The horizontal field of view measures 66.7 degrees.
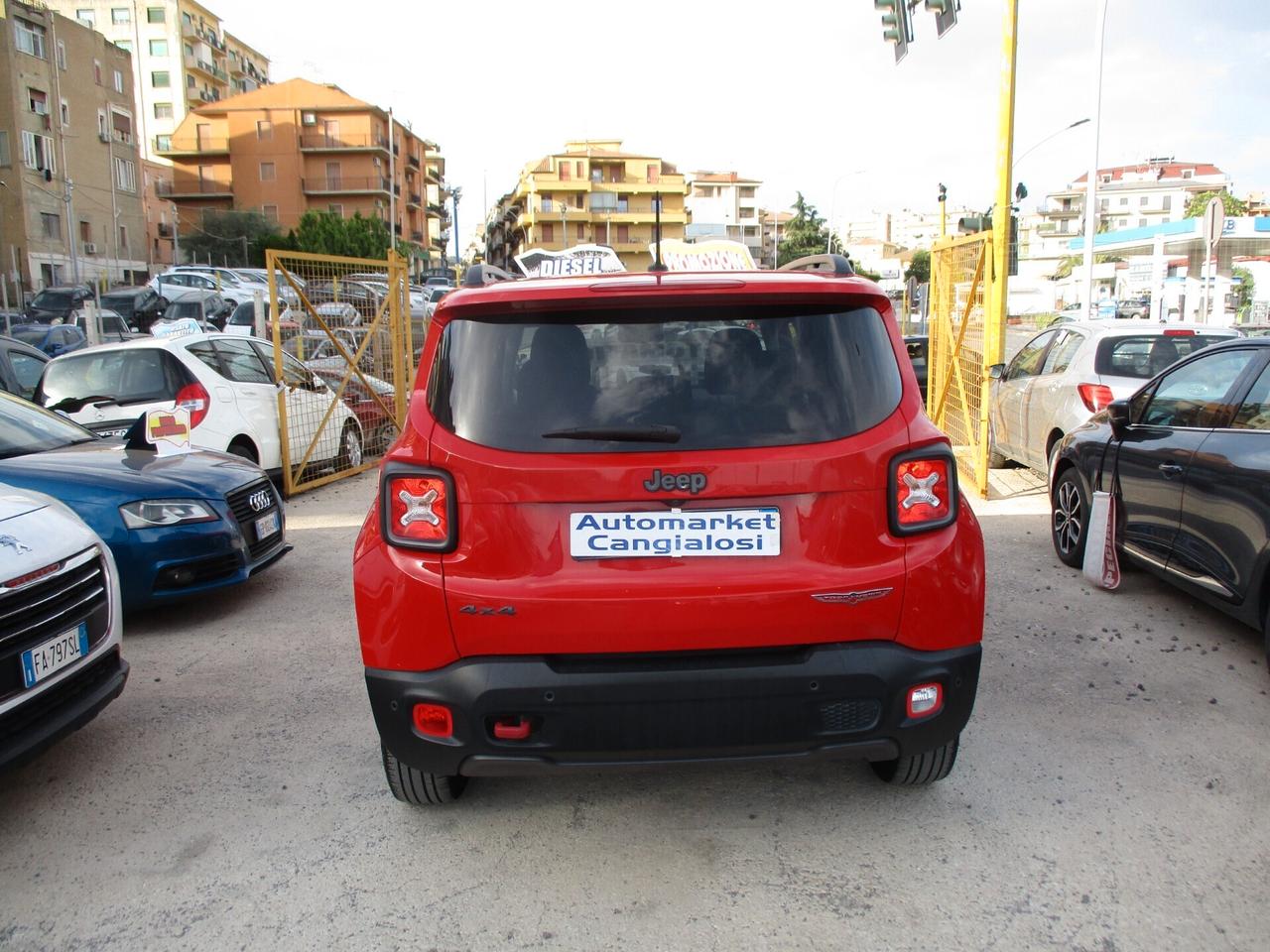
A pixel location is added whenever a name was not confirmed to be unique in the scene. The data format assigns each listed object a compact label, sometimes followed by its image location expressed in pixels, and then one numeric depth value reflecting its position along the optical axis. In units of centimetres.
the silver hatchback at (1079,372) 781
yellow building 9219
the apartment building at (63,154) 5050
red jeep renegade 266
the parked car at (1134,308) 4097
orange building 7325
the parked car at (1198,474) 444
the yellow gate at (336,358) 958
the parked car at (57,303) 3122
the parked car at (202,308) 2750
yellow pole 824
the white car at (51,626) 319
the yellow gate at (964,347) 860
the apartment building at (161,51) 8206
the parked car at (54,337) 2053
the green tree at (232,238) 6388
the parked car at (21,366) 919
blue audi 527
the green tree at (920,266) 9280
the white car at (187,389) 824
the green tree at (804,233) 8106
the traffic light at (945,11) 1049
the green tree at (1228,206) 7570
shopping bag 581
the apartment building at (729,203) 12325
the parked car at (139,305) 2970
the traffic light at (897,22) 1134
